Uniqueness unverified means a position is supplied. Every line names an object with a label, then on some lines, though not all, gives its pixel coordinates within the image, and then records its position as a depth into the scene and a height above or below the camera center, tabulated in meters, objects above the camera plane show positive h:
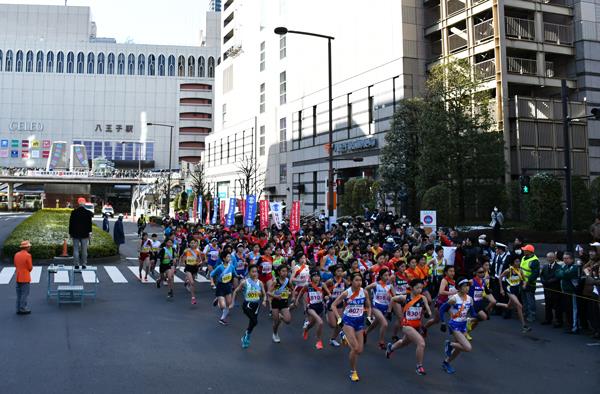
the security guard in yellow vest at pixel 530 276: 11.47 -1.34
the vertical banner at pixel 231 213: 29.06 +0.33
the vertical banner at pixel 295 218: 24.69 +0.02
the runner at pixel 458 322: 7.91 -1.71
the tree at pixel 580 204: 24.72 +0.71
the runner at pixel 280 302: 9.77 -1.67
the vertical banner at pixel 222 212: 33.87 +0.47
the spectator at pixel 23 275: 11.11 -1.27
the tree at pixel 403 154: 29.97 +3.94
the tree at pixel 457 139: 27.09 +4.40
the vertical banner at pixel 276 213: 28.31 +0.32
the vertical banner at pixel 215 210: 36.29 +0.66
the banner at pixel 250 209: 26.80 +0.51
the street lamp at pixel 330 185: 21.33 +1.48
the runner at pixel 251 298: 9.27 -1.53
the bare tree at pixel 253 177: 56.56 +4.96
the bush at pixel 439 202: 25.45 +0.84
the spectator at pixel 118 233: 23.08 -0.67
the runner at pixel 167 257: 14.49 -1.16
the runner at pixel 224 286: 11.22 -1.56
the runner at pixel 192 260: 13.80 -1.16
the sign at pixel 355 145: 38.47 +5.99
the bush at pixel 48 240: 20.22 -0.92
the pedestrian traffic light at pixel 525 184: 17.72 +1.23
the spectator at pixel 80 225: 13.74 -0.18
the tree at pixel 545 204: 24.36 +0.71
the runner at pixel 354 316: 7.72 -1.62
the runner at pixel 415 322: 7.90 -1.75
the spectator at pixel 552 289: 11.23 -1.63
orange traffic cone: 18.89 -1.17
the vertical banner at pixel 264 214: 27.05 +0.25
